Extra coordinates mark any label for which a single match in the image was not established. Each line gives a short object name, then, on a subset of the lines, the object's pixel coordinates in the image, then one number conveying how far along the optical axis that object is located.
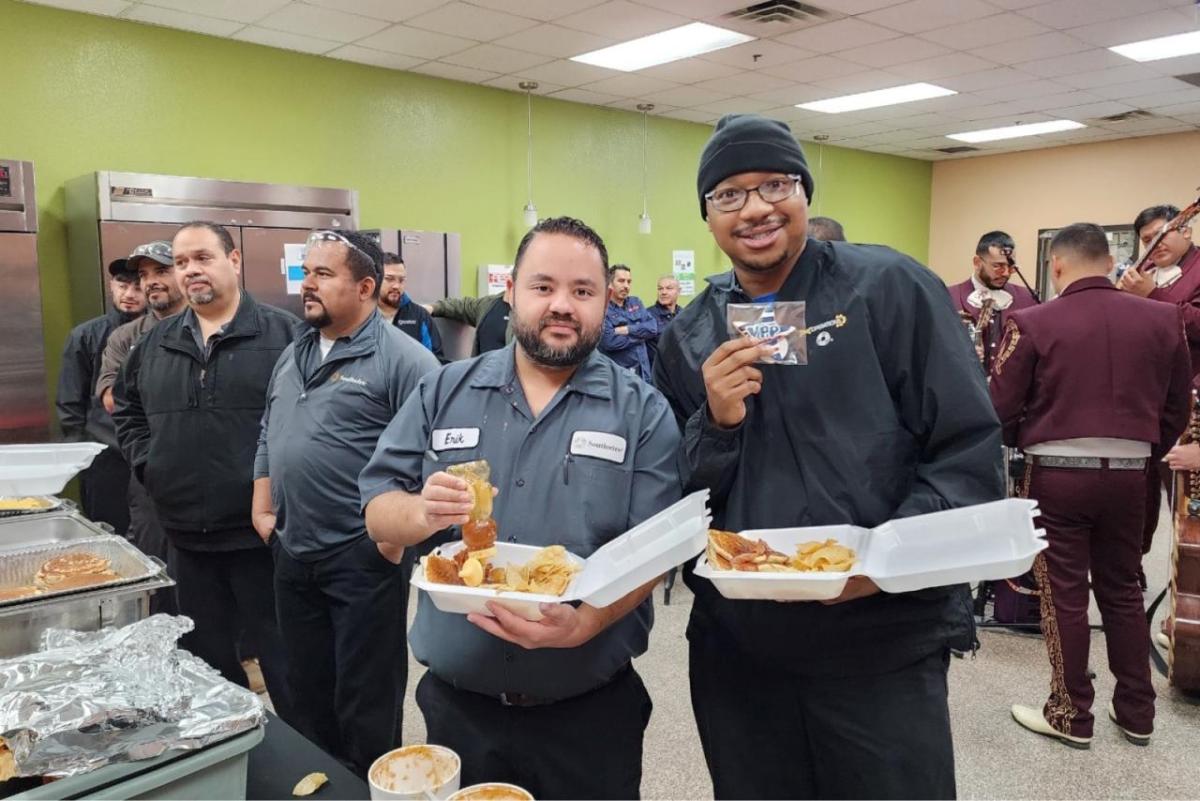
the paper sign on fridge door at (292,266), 5.34
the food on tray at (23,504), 2.47
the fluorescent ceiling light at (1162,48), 6.05
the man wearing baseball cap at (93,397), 4.42
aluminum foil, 1.18
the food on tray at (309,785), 1.33
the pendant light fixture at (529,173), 7.33
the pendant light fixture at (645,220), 7.94
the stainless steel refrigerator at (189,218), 4.76
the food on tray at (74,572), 1.84
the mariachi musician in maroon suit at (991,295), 4.33
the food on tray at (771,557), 1.37
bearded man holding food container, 1.62
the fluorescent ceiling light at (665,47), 5.74
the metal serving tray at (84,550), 1.95
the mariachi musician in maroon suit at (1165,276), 3.88
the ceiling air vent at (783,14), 5.14
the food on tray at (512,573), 1.37
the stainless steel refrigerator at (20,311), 4.47
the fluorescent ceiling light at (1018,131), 9.08
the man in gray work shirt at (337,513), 2.53
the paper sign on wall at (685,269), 8.76
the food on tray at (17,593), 1.72
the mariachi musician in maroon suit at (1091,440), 3.01
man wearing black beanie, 1.51
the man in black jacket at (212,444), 2.88
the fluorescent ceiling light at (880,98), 7.42
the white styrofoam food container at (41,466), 2.34
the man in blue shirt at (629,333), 6.04
